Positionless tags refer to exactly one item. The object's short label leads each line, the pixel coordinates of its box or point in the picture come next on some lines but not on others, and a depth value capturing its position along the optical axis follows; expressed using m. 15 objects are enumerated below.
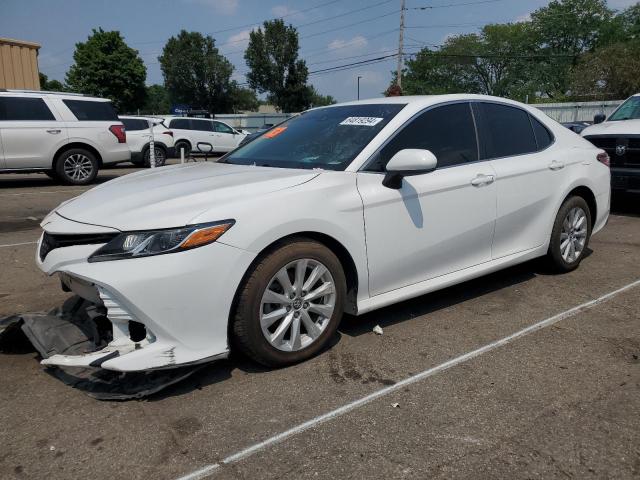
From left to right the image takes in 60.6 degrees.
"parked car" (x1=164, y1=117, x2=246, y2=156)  20.17
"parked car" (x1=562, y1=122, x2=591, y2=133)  16.78
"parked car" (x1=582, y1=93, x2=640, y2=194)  7.43
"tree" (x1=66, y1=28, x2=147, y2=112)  53.00
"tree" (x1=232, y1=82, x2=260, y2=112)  62.14
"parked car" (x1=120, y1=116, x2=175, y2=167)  16.77
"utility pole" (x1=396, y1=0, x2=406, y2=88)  35.66
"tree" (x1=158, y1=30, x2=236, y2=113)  61.09
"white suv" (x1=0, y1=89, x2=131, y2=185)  10.82
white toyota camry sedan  2.70
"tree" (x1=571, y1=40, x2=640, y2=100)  37.16
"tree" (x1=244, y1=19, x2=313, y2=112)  55.62
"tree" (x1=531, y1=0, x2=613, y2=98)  64.69
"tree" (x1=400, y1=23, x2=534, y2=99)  68.94
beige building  17.11
